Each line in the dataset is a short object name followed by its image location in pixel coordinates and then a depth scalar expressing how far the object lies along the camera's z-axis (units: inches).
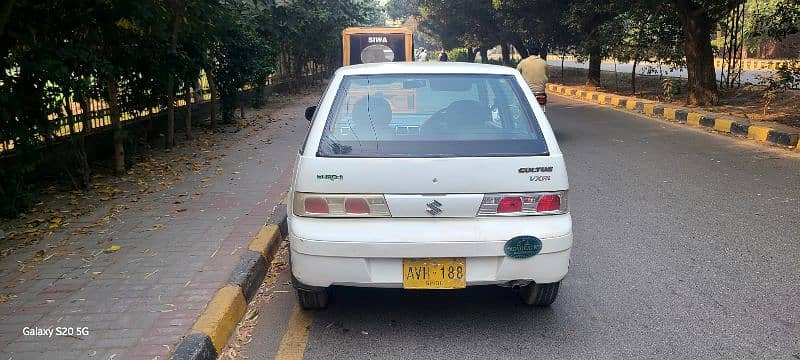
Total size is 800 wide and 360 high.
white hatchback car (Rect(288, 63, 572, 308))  130.0
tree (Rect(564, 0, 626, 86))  687.7
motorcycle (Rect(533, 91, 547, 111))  432.9
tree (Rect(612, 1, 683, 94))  612.4
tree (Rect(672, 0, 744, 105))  520.1
